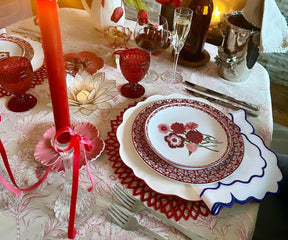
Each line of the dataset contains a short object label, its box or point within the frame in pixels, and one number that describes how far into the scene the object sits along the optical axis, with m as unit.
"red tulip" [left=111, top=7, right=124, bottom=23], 0.92
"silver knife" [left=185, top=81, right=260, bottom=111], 0.79
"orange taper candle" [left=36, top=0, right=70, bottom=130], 0.31
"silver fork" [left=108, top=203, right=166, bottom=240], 0.49
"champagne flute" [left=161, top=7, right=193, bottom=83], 0.81
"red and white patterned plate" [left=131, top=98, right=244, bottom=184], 0.56
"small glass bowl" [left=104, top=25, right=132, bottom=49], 0.94
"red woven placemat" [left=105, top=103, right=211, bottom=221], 0.53
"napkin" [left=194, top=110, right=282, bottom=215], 0.53
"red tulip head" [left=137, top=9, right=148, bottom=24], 0.83
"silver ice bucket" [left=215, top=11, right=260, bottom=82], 0.82
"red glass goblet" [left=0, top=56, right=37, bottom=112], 0.63
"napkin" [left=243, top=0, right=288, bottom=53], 0.77
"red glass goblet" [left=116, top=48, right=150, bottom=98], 0.73
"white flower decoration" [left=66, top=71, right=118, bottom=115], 0.72
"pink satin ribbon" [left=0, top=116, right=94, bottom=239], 0.40
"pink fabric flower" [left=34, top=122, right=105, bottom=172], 0.58
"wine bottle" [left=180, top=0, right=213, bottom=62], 0.88
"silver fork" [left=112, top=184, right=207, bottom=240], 0.49
